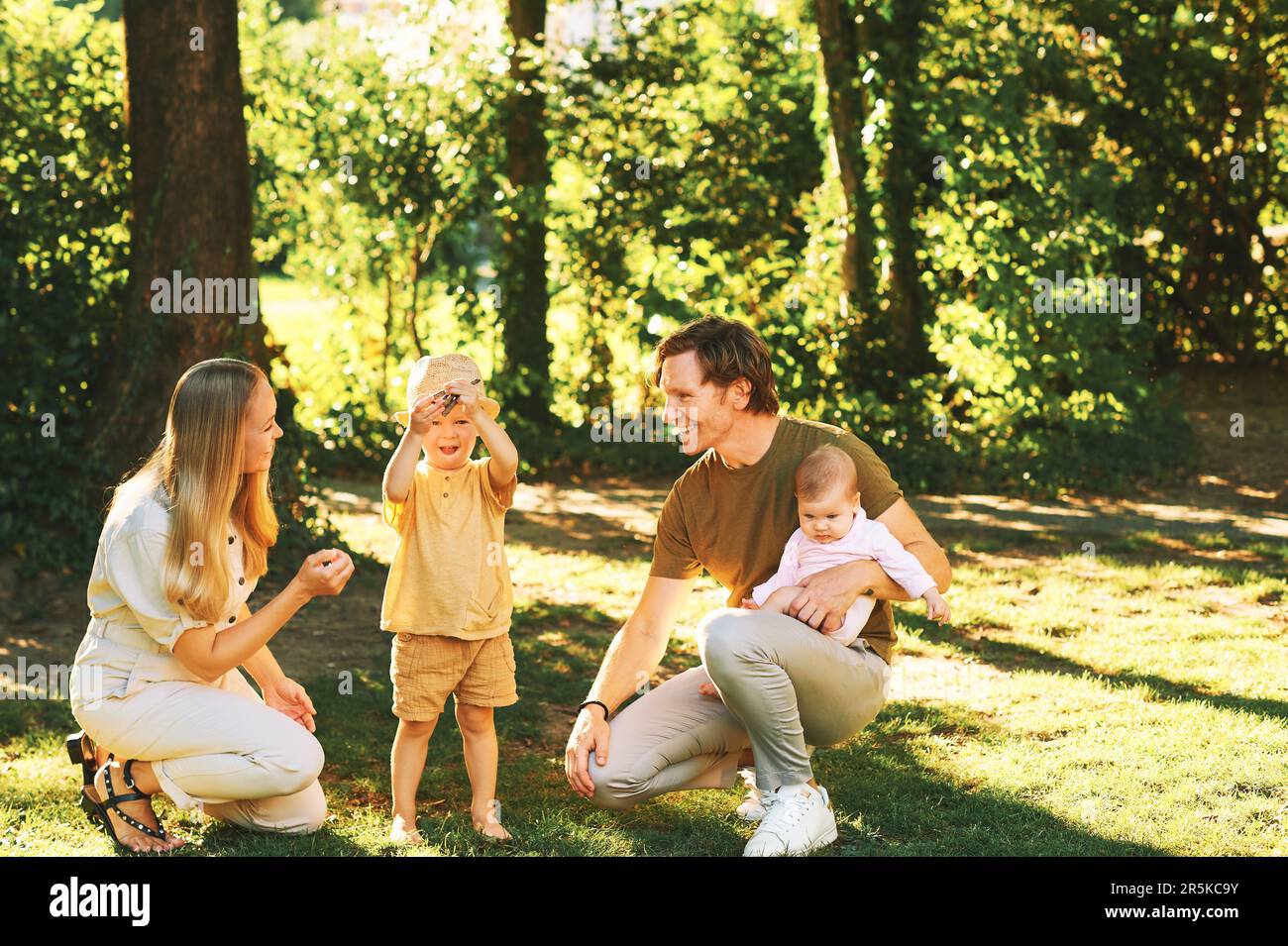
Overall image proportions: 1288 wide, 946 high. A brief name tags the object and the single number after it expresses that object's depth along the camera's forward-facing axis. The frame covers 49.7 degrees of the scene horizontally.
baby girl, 3.78
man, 3.77
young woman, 3.71
